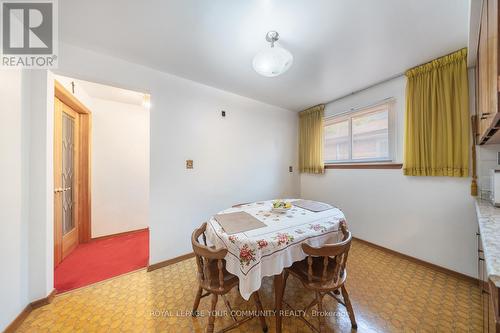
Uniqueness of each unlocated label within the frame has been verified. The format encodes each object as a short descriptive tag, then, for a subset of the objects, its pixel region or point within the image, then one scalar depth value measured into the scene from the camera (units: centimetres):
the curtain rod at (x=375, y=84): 224
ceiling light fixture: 146
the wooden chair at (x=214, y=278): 110
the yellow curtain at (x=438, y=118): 178
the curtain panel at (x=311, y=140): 325
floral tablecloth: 108
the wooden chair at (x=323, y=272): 110
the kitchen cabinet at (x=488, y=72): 84
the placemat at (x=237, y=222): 131
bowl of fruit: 172
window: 250
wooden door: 212
